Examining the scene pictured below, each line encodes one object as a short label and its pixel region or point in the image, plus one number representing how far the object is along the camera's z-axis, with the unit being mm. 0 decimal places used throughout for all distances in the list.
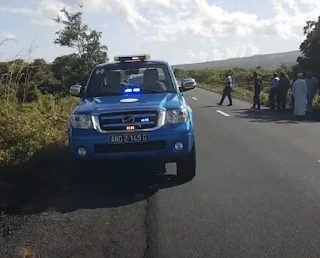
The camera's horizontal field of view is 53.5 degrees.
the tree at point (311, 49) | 17704
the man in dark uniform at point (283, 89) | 12862
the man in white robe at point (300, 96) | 11137
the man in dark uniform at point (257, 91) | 14106
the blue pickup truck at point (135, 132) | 4368
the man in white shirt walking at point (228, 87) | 15274
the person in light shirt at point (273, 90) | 13349
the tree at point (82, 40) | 23082
